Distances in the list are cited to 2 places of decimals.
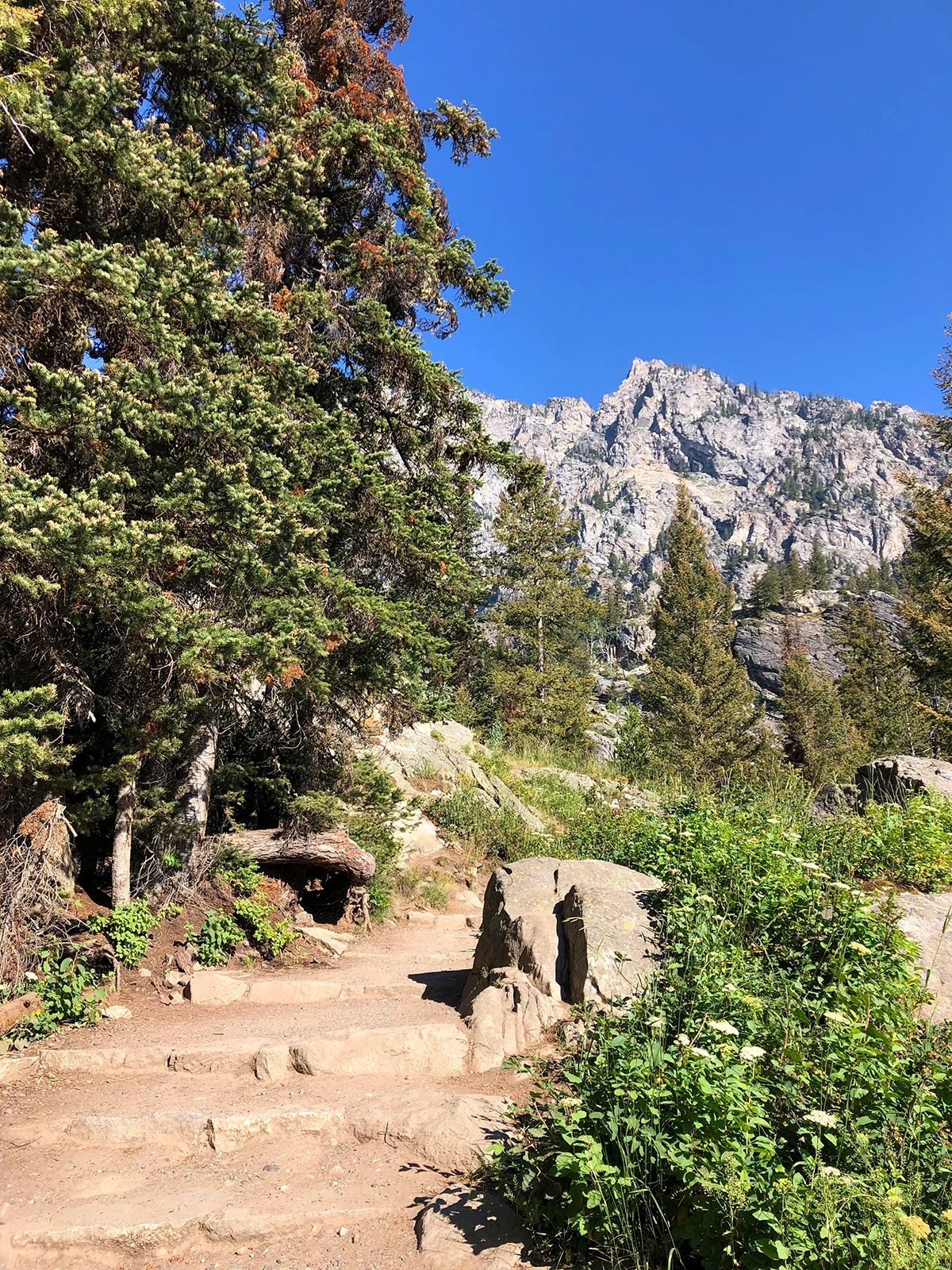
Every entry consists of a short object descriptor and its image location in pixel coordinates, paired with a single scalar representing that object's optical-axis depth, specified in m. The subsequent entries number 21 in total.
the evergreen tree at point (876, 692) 32.50
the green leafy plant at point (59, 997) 5.79
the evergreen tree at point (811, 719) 32.12
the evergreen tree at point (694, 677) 24.77
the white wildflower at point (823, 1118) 2.37
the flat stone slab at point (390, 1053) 5.12
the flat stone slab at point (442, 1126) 3.86
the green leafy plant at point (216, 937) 7.39
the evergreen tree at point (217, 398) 5.80
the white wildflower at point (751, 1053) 2.70
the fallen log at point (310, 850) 8.25
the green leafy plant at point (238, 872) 7.90
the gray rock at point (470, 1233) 3.03
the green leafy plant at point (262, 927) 7.72
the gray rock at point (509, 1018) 4.98
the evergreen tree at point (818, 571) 101.06
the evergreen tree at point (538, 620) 24.91
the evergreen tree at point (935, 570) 15.56
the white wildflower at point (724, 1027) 2.70
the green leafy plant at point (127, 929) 6.70
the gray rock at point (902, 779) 8.48
